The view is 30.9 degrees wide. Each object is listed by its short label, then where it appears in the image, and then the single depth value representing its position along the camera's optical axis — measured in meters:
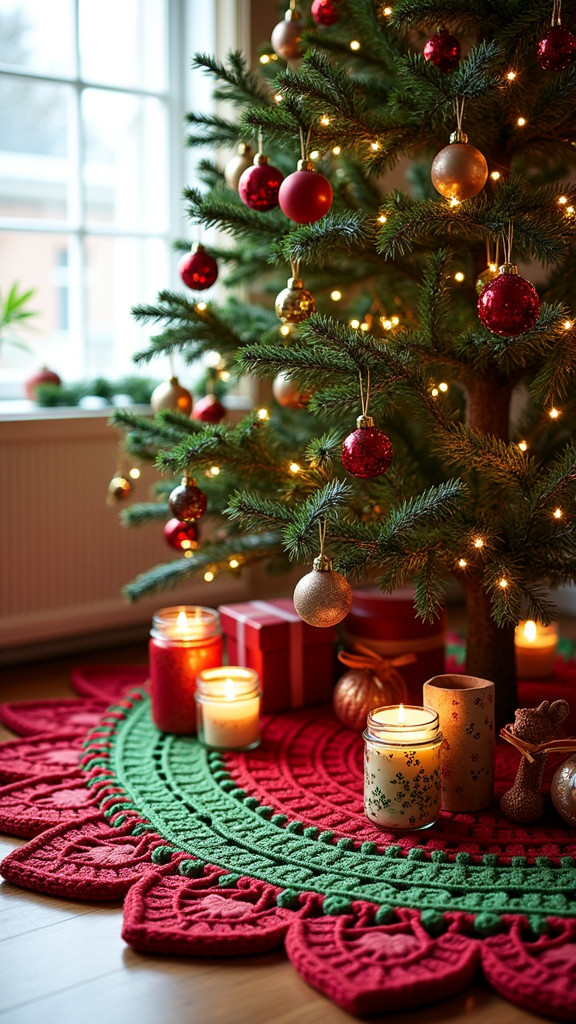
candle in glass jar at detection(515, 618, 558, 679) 2.12
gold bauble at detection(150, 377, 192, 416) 2.05
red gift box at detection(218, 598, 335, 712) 1.95
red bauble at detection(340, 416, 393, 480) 1.40
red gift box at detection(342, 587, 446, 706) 1.96
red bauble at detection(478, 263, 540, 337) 1.34
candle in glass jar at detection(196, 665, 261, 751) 1.77
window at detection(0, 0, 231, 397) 2.53
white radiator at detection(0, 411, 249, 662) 2.35
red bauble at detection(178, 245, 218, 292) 1.75
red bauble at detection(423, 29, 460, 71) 1.55
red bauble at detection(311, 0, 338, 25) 1.67
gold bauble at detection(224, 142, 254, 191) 1.85
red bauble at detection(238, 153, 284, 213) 1.60
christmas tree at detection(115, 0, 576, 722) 1.45
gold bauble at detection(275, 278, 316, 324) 1.63
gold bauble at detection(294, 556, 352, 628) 1.44
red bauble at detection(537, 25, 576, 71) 1.39
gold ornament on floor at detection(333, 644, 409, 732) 1.82
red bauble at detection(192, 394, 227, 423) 2.05
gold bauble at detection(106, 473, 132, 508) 2.09
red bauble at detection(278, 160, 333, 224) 1.50
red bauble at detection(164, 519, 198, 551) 1.83
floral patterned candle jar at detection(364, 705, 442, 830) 1.46
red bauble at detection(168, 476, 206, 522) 1.74
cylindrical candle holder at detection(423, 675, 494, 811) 1.53
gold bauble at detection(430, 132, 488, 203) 1.41
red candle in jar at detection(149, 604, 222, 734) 1.86
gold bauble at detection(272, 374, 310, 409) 1.81
